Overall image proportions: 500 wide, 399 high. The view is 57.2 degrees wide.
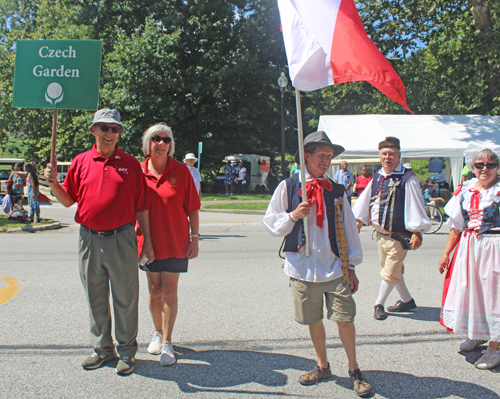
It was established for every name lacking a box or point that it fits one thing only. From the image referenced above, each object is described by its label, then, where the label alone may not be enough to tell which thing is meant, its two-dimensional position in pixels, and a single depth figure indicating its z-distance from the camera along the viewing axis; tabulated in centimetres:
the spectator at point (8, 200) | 1392
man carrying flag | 331
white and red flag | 342
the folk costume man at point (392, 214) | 475
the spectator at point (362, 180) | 1577
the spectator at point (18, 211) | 1393
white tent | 1699
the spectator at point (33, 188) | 1351
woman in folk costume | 369
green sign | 414
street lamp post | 2189
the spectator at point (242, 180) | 2747
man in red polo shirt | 354
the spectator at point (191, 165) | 870
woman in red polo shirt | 381
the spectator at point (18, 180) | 1411
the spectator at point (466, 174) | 1539
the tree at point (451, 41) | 1906
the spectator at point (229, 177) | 2672
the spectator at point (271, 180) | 2989
